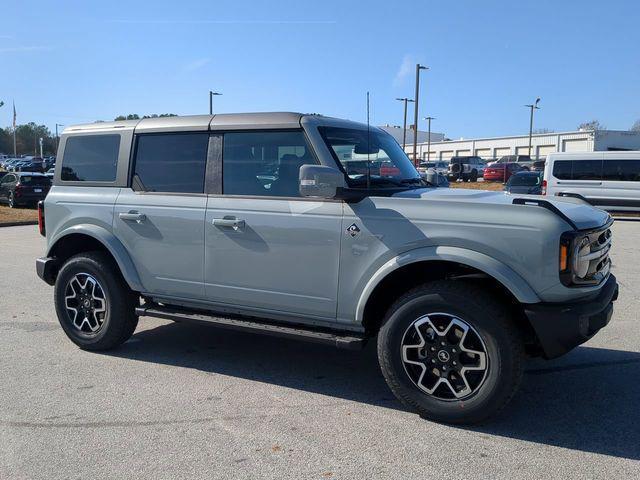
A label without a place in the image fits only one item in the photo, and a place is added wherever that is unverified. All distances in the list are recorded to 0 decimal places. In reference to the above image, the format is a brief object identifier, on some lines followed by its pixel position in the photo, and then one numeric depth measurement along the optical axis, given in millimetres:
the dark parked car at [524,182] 22719
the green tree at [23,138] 128500
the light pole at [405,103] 43912
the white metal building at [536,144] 69938
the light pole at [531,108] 68044
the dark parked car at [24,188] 23094
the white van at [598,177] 18844
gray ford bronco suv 3842
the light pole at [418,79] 38550
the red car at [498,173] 40219
